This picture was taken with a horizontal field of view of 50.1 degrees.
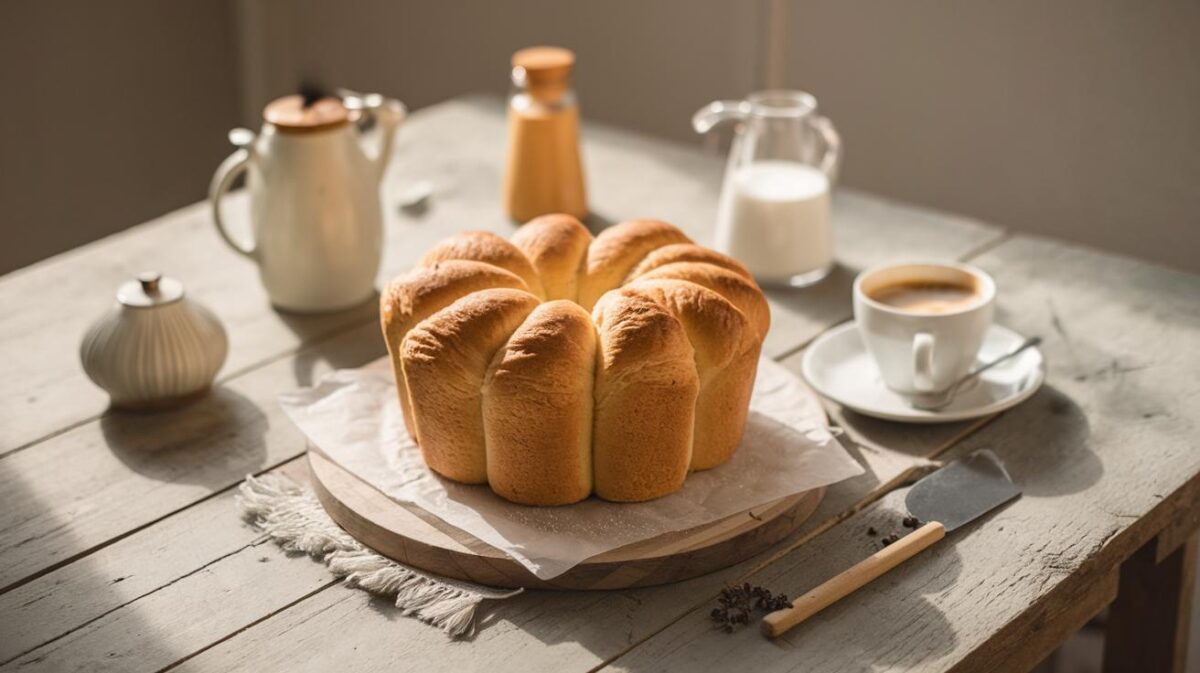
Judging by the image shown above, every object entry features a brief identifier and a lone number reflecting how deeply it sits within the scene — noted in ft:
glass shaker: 5.58
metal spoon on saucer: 4.09
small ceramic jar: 4.09
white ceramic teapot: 4.71
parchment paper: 3.35
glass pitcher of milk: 5.04
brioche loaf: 3.38
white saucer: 4.04
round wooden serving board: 3.27
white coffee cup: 4.01
